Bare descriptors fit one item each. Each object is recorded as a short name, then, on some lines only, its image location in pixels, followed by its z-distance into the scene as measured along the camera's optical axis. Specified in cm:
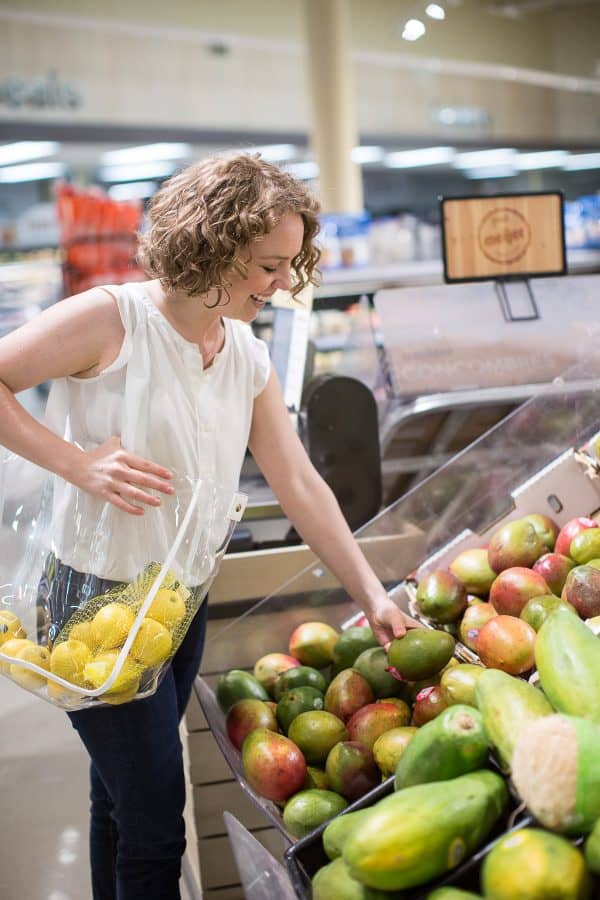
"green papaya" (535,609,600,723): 120
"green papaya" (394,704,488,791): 116
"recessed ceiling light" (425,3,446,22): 348
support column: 808
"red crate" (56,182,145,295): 684
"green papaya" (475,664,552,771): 116
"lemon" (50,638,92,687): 140
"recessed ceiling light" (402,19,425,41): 365
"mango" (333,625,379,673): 186
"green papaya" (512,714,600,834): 102
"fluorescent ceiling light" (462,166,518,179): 1596
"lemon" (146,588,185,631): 143
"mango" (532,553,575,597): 173
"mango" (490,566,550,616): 169
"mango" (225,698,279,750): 171
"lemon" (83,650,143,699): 138
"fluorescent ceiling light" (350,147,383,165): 1297
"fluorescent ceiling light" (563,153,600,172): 1490
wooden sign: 284
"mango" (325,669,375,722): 168
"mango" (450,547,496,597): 188
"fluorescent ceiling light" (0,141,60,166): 1178
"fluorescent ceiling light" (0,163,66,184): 1320
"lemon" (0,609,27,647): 153
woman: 150
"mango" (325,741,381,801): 151
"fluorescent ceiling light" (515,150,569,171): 1497
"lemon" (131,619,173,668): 139
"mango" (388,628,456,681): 162
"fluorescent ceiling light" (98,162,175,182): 1325
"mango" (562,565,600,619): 156
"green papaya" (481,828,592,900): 97
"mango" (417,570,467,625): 180
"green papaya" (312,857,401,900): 112
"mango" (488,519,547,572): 184
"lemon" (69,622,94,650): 143
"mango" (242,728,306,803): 154
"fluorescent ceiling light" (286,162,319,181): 1373
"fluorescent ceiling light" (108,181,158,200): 1396
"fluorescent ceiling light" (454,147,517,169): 1418
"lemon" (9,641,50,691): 145
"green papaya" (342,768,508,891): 104
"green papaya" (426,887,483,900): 103
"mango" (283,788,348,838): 144
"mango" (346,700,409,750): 158
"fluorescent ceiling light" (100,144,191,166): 1221
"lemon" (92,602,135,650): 140
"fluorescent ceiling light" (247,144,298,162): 1247
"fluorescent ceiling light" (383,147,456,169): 1405
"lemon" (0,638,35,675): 147
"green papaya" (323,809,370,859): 121
